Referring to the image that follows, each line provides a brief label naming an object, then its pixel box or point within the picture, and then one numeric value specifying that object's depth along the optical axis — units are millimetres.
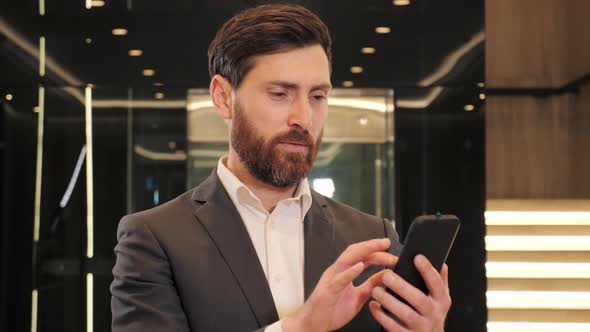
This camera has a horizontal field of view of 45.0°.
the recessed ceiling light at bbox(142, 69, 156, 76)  4027
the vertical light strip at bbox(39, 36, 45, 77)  3988
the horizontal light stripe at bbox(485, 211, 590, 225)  4414
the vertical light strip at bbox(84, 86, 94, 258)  3988
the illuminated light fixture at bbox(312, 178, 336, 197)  4035
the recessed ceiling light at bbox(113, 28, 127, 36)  4008
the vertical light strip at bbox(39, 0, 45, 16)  4020
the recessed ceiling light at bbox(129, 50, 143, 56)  4016
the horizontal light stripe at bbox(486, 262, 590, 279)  4395
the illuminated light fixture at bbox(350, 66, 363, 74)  4047
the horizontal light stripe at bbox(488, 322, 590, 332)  4289
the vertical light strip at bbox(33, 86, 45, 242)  3975
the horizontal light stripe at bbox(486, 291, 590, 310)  4359
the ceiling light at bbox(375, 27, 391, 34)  4086
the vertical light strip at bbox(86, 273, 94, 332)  3928
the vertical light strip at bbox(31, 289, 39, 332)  3961
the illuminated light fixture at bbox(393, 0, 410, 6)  4094
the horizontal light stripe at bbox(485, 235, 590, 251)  4387
